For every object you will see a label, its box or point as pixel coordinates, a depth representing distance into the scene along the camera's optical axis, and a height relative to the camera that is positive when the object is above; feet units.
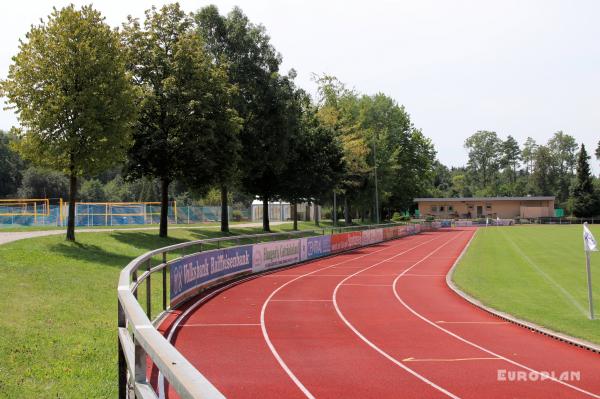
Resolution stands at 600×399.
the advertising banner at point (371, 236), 146.26 -5.70
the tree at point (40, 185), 281.13 +17.02
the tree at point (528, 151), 533.63 +56.15
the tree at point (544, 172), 488.85 +33.70
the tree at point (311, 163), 159.02 +14.82
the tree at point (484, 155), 547.08 +54.61
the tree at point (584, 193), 338.34 +10.85
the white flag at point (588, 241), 45.82 -2.37
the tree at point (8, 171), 303.48 +25.96
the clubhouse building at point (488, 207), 364.58 +3.82
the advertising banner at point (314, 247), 102.68 -5.77
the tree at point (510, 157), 549.75 +52.81
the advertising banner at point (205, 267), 49.93 -5.30
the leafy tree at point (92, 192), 310.04 +14.74
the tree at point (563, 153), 497.46 +50.14
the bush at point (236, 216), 240.20 +0.36
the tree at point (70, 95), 80.38 +17.37
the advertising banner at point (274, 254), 82.22 -5.78
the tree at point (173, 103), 103.71 +20.72
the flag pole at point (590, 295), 45.88 -6.65
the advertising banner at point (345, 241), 120.88 -5.66
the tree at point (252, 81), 133.90 +31.57
